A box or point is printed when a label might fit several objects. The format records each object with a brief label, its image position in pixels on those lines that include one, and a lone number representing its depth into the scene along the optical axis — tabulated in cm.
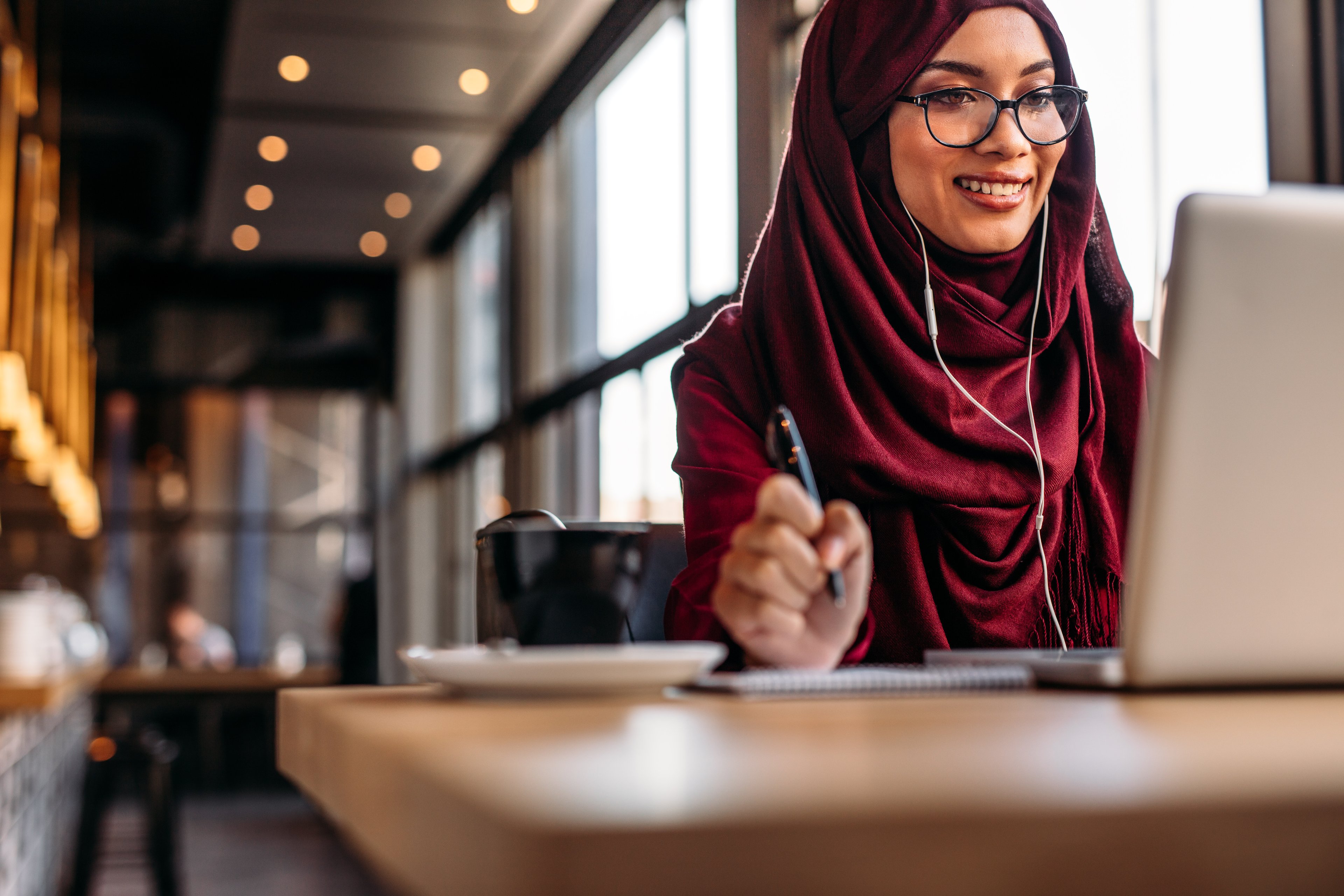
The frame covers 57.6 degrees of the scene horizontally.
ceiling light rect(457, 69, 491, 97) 588
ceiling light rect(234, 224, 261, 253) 852
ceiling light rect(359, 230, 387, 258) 877
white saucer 67
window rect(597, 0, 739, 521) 424
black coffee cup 81
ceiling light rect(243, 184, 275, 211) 752
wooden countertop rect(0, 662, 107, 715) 339
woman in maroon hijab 168
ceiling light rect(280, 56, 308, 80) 563
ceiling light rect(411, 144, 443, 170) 691
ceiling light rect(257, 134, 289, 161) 667
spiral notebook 71
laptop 67
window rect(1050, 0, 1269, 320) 198
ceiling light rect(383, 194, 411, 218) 782
